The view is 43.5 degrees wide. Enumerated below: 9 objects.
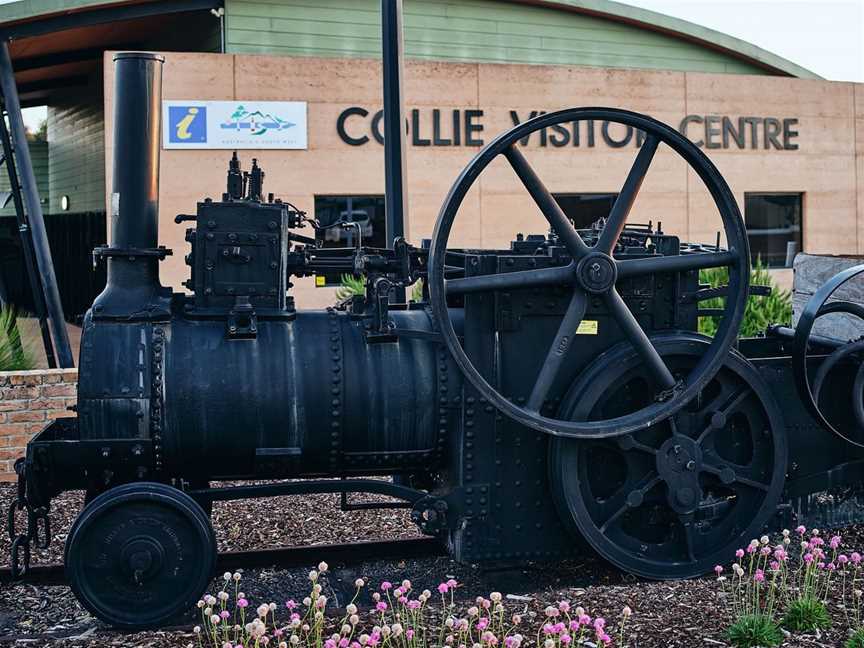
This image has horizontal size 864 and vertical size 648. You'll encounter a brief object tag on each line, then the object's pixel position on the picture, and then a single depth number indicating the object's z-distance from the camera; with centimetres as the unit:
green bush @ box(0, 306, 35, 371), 861
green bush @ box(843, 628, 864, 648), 409
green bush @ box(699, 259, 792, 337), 1060
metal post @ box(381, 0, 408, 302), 851
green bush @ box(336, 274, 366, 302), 1103
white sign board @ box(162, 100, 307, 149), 1355
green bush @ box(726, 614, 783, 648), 421
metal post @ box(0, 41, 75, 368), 976
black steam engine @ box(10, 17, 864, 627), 487
